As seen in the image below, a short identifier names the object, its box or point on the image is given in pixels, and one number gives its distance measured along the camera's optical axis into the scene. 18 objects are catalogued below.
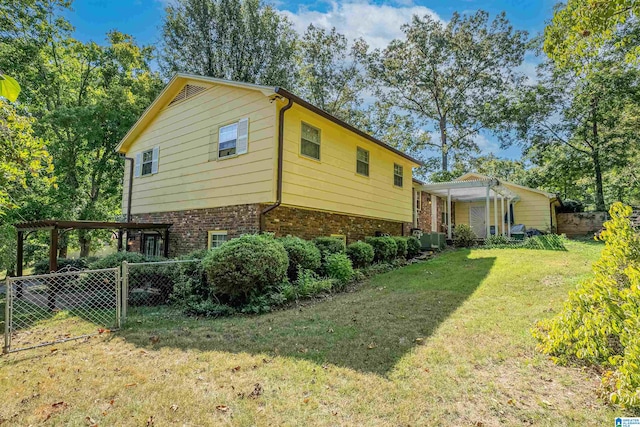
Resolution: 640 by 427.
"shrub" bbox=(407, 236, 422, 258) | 12.61
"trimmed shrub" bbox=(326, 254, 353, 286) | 8.34
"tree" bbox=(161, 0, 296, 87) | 20.16
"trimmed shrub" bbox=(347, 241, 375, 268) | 9.63
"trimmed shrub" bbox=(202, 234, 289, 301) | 6.33
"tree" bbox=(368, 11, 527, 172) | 22.88
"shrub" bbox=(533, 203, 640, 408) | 2.71
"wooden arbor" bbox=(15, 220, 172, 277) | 7.85
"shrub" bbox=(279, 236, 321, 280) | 7.71
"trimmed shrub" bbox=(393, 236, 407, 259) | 11.79
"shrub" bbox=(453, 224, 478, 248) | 15.07
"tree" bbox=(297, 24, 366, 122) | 23.84
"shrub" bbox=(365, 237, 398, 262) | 10.87
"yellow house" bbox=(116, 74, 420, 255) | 8.60
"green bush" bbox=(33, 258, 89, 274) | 10.16
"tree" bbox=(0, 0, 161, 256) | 14.00
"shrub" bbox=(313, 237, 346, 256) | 8.85
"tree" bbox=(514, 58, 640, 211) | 18.27
